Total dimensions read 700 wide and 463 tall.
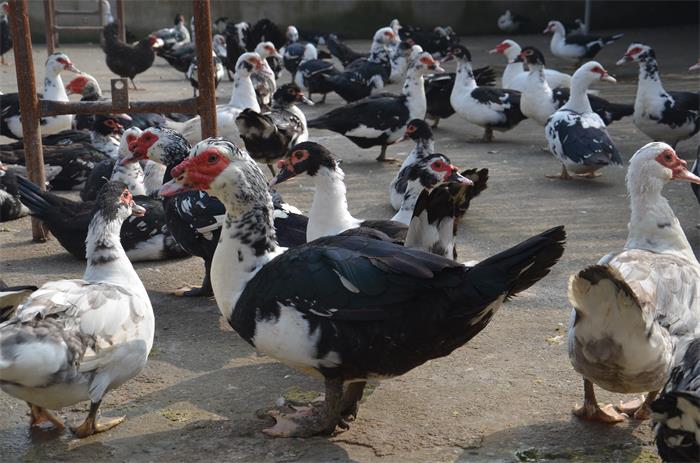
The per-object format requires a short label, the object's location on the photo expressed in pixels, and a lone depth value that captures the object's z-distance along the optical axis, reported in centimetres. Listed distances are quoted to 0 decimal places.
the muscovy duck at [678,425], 261
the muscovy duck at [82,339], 326
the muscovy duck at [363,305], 341
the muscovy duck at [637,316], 324
